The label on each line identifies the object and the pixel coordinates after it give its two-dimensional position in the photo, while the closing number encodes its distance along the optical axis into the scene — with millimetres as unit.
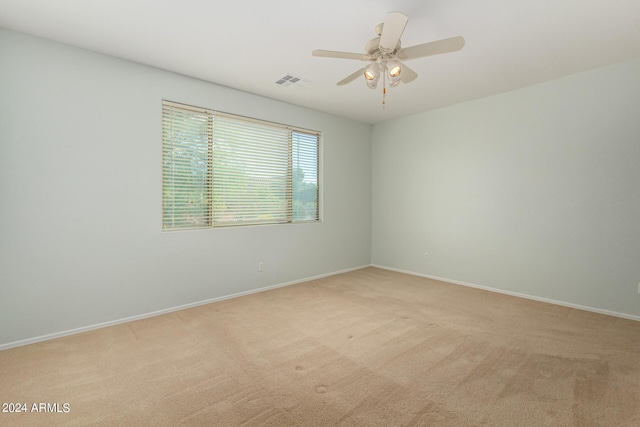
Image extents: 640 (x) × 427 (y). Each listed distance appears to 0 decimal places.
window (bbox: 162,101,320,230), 3498
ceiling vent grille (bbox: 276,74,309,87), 3559
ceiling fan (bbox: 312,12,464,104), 1946
